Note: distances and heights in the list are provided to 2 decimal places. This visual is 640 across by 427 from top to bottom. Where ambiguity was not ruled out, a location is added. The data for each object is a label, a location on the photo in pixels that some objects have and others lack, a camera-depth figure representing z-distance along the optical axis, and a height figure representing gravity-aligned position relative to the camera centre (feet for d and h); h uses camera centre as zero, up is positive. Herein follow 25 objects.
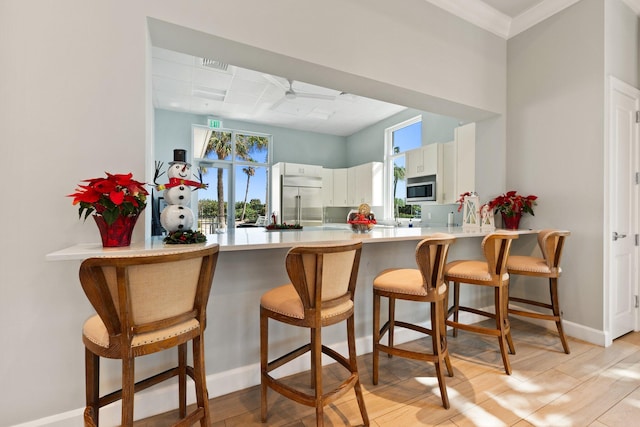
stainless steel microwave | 14.14 +1.04
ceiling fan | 13.84 +5.82
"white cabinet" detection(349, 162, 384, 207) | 19.77 +1.80
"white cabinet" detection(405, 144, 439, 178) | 14.08 +2.44
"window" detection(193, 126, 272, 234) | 19.44 +2.43
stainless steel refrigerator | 20.10 +0.71
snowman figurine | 5.08 +0.18
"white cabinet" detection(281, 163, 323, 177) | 20.04 +2.83
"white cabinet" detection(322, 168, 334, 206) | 21.94 +1.72
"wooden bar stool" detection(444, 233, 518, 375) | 6.95 -1.61
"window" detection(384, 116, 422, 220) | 18.10 +3.15
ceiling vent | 12.36 +6.13
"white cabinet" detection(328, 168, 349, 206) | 22.11 +1.74
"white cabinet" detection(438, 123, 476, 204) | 11.86 +1.90
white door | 8.46 +0.04
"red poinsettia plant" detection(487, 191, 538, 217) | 9.71 +0.19
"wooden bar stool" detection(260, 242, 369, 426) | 4.59 -1.59
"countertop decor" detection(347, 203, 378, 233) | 8.14 -0.28
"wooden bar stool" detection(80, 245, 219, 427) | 3.27 -1.23
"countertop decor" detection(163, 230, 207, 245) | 4.98 -0.46
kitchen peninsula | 6.17 -2.12
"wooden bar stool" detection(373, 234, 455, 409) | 5.75 -1.66
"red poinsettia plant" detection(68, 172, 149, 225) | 4.17 +0.19
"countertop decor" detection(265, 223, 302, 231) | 12.48 -0.71
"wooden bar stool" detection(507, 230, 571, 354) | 7.89 -1.58
